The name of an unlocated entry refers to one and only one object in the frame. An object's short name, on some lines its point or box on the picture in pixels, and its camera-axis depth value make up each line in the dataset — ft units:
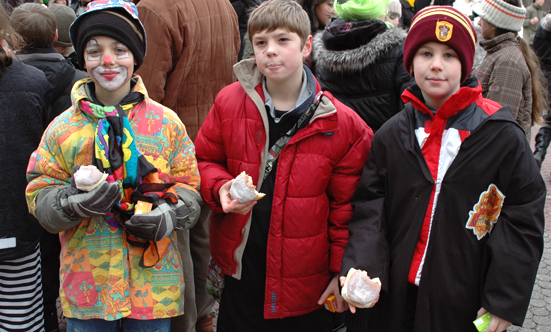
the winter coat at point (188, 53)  9.64
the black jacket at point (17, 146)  8.26
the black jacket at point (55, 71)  10.14
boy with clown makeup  6.90
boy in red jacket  7.43
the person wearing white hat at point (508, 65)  12.19
